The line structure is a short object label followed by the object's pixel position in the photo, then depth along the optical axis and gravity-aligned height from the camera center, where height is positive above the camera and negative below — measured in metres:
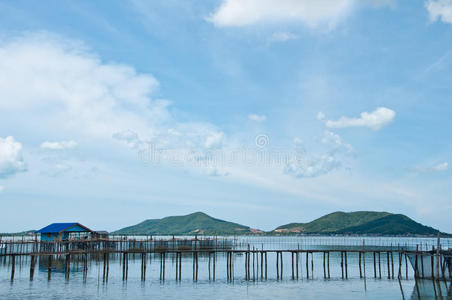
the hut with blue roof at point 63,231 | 68.81 -2.71
